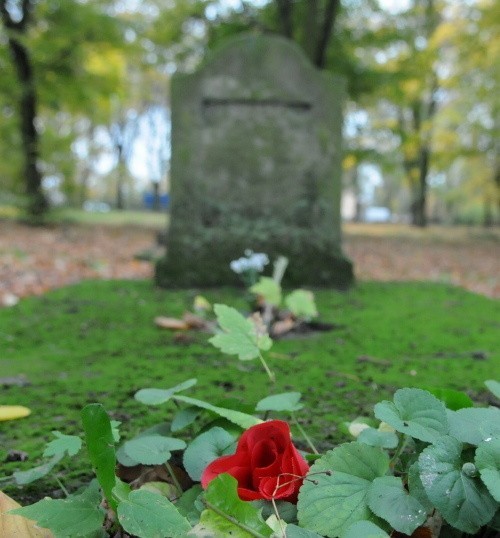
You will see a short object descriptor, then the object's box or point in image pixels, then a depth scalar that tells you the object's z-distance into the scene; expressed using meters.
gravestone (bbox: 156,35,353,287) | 3.91
